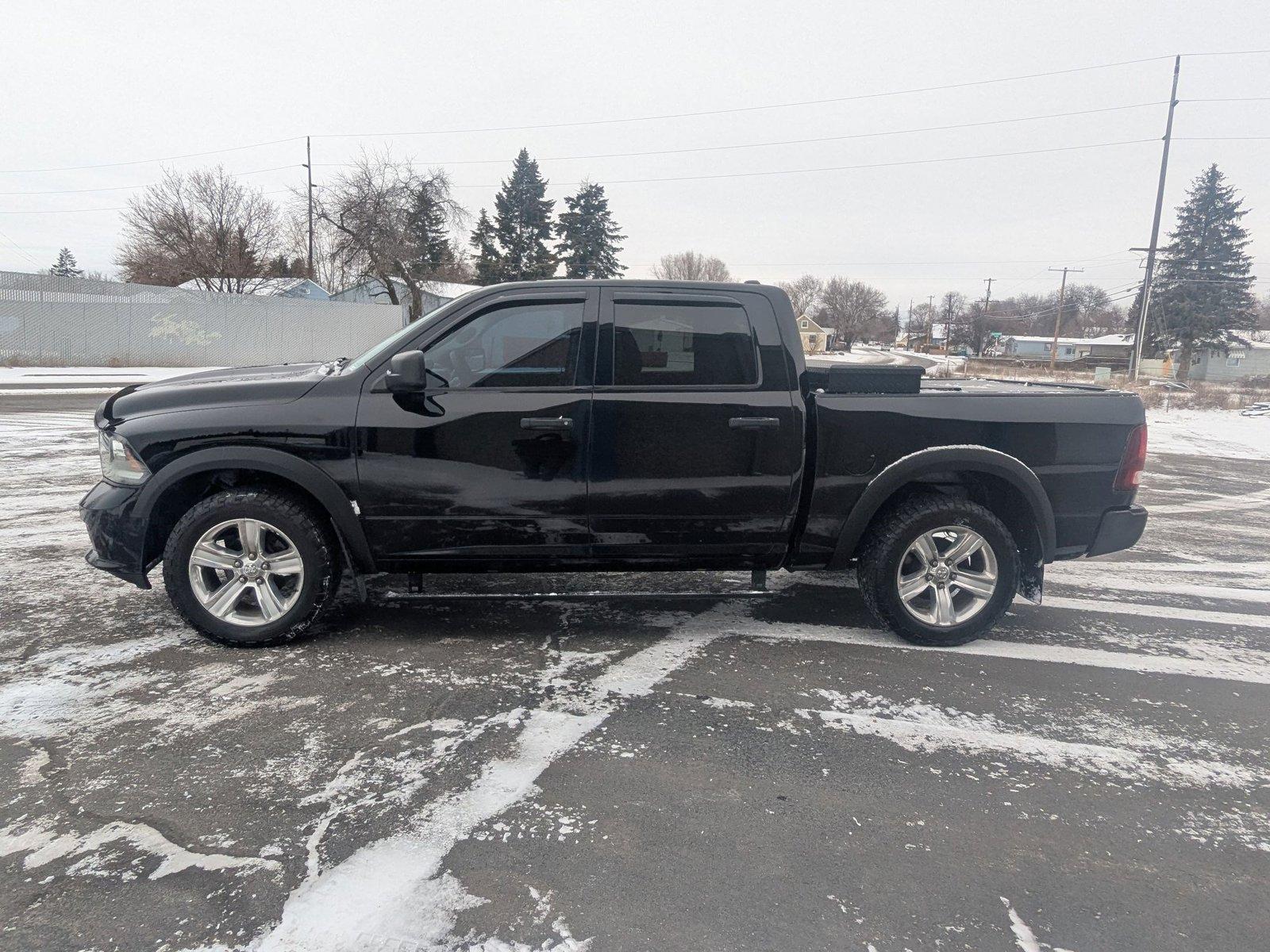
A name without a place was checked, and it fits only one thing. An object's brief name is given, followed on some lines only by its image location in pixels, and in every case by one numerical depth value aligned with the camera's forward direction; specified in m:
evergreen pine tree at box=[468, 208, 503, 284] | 56.16
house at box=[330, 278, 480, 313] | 44.50
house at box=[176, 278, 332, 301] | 39.78
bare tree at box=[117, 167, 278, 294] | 39.16
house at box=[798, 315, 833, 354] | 86.33
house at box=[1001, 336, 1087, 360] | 98.38
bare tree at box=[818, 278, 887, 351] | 125.94
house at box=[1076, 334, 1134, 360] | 88.31
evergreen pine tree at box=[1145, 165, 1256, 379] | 51.19
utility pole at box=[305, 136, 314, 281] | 42.41
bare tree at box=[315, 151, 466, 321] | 41.12
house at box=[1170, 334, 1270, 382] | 54.38
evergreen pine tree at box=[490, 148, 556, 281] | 56.91
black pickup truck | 3.85
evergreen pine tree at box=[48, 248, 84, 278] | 83.50
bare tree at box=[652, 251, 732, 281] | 102.25
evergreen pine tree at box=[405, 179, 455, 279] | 42.66
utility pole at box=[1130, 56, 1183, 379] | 31.03
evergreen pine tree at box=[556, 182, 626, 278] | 58.66
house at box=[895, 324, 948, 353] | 121.31
